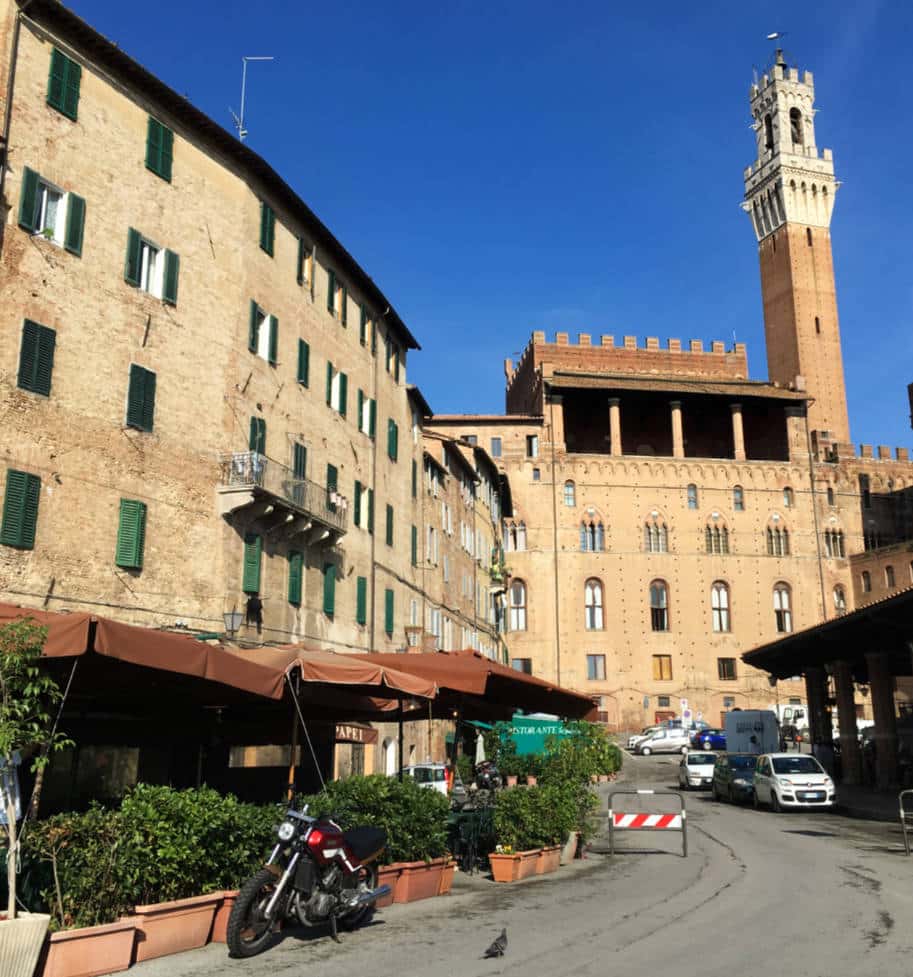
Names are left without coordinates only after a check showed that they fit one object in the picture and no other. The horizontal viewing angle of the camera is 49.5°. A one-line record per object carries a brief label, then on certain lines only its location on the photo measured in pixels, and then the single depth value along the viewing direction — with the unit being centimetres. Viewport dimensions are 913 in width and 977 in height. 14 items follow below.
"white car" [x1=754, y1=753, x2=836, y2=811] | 2525
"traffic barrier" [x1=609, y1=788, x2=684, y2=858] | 1512
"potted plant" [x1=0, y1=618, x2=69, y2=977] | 669
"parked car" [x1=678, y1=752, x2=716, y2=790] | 3459
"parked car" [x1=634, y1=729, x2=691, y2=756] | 5034
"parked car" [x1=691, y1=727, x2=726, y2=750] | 4812
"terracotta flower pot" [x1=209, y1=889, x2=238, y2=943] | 869
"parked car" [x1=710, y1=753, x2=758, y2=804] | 2817
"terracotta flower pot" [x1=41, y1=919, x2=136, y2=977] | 712
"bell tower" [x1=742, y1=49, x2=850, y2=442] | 7144
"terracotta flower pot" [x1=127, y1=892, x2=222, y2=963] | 794
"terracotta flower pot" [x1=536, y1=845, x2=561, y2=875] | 1367
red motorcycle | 823
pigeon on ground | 823
